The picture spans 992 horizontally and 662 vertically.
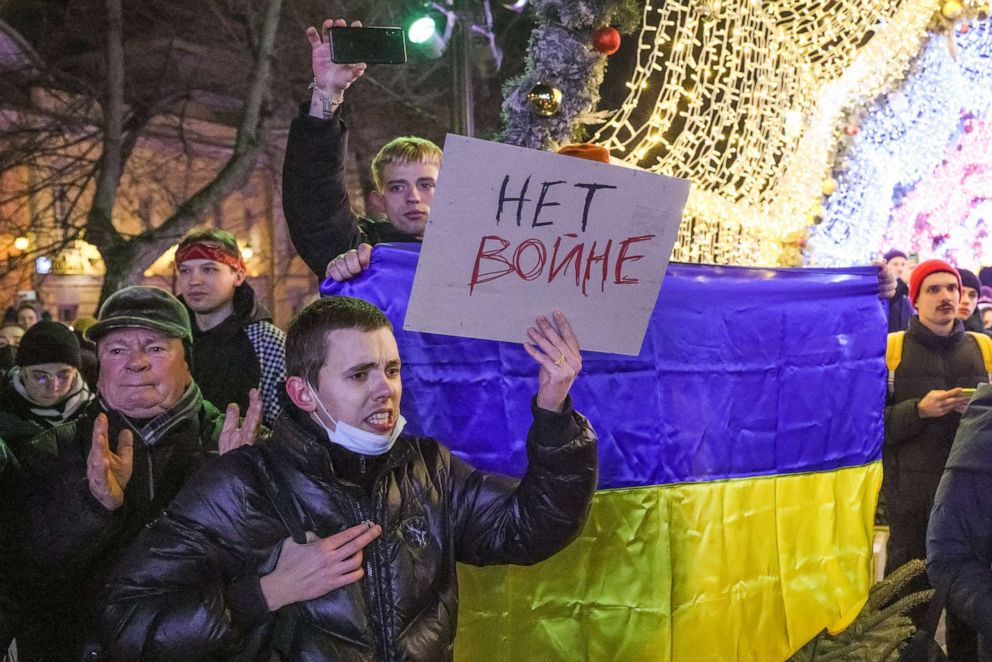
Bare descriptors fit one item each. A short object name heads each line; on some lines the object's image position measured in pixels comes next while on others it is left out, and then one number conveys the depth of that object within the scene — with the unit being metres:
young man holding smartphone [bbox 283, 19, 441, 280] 2.78
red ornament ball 3.98
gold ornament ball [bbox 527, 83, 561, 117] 3.94
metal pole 7.12
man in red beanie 4.86
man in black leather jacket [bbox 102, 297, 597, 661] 2.03
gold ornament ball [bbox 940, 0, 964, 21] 6.30
